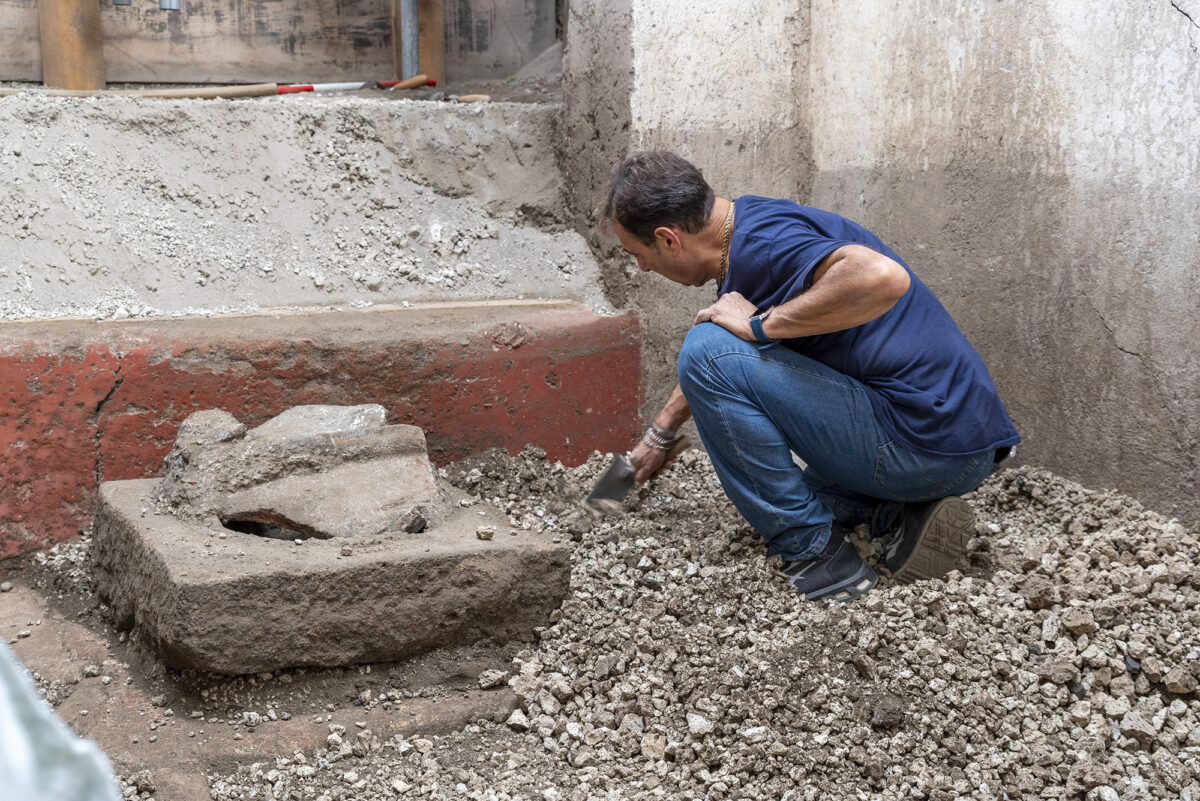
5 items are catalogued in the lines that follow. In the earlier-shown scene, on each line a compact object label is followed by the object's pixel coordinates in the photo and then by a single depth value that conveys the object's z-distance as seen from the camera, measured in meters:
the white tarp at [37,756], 0.65
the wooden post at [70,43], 3.99
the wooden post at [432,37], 4.57
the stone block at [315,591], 2.20
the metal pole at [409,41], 4.43
